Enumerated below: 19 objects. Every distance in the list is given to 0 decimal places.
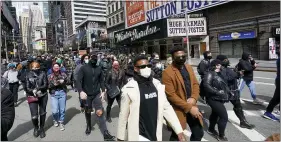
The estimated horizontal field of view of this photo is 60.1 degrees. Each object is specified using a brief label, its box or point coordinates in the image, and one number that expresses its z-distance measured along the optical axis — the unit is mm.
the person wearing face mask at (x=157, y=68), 7172
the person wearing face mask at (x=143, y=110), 2834
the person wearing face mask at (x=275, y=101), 5586
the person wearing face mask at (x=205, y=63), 7008
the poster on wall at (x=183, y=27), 28359
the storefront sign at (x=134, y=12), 44656
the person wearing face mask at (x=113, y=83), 6180
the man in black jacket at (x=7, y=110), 2852
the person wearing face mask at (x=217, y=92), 4434
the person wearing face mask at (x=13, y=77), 8812
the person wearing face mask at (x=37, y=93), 5270
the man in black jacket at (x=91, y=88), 5083
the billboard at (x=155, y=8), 29508
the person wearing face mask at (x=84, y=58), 6532
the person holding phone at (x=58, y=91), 5754
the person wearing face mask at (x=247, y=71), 6863
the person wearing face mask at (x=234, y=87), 4957
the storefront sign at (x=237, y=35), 23438
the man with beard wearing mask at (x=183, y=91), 3455
